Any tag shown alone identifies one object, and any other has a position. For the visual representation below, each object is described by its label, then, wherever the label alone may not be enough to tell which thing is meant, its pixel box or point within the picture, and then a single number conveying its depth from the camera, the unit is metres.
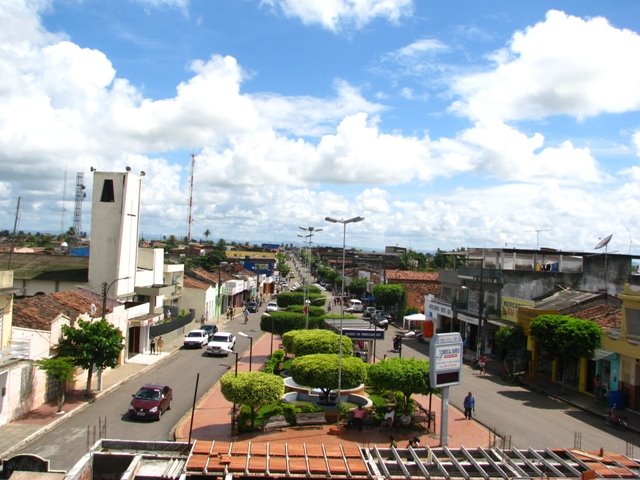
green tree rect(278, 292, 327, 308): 57.21
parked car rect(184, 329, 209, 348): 43.34
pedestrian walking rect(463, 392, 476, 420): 24.84
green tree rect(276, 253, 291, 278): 143.48
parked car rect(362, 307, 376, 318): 65.49
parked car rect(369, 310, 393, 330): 55.87
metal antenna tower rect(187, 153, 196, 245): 138.82
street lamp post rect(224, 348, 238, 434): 22.00
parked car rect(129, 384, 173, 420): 23.72
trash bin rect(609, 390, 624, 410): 27.23
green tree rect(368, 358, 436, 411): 22.41
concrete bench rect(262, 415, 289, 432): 22.44
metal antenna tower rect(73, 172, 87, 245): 110.88
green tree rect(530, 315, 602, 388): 29.16
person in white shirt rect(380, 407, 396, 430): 22.75
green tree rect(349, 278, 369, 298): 86.06
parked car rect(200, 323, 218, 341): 48.21
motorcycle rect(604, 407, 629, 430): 24.29
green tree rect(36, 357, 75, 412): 23.77
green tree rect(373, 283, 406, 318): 65.69
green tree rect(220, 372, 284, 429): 21.12
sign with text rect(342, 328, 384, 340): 29.70
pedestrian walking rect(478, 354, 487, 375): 36.19
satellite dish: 38.31
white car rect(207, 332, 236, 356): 39.72
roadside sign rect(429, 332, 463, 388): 20.89
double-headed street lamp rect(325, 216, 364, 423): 23.79
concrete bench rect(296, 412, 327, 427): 22.89
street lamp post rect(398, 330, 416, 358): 51.91
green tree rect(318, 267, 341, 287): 108.93
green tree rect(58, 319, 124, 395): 25.81
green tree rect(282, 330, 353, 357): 30.73
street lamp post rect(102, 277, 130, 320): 28.38
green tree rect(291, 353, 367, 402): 24.12
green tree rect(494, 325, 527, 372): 35.09
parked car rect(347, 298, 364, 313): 72.50
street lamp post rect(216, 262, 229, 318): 61.95
